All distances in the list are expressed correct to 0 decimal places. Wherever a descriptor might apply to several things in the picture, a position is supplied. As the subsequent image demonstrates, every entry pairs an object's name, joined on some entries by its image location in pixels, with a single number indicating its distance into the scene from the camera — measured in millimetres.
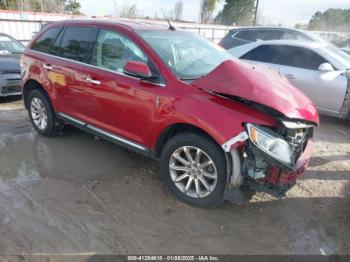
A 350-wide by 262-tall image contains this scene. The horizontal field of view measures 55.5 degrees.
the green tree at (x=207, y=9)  41344
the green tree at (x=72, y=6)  28552
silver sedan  6078
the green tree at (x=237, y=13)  43894
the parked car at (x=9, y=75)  7336
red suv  3053
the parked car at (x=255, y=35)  8893
